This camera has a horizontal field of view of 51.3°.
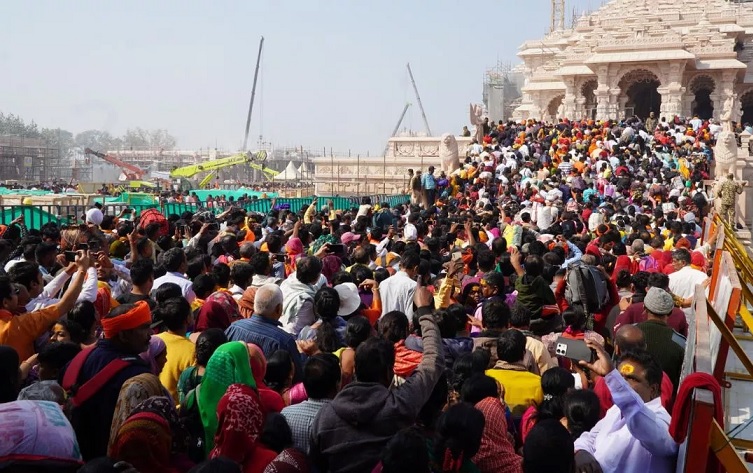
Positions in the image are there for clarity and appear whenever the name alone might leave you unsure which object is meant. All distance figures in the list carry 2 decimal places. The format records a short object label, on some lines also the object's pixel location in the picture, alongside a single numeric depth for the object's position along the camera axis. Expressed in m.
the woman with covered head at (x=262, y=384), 3.73
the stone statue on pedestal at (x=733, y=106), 34.22
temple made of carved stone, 35.81
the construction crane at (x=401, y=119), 134.79
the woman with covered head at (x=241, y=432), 3.17
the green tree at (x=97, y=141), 161.39
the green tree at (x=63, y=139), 112.44
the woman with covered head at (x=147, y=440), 3.02
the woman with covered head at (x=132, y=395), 3.36
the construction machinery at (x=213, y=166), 53.78
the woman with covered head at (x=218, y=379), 3.68
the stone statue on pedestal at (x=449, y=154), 26.64
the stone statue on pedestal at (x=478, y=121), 29.95
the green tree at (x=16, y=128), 96.06
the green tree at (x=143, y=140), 161.12
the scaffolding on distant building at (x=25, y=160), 69.26
